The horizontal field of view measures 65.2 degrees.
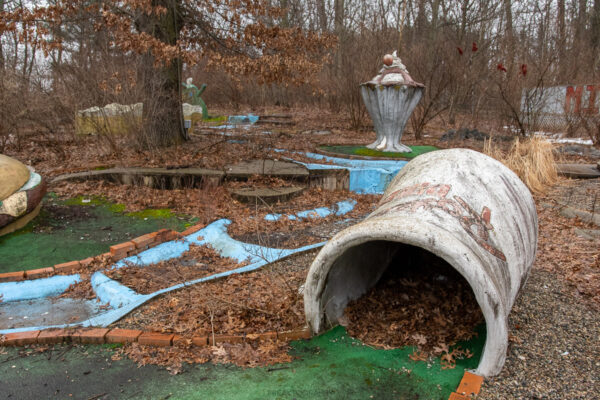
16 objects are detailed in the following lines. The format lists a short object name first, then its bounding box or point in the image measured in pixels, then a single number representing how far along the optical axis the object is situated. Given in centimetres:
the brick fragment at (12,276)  442
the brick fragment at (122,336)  338
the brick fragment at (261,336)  335
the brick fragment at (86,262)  472
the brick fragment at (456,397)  261
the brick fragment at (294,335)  337
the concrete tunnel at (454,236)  268
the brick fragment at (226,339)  333
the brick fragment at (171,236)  546
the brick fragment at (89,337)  341
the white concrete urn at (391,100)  975
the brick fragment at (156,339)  333
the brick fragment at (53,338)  342
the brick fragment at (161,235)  539
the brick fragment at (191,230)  559
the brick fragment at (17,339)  340
